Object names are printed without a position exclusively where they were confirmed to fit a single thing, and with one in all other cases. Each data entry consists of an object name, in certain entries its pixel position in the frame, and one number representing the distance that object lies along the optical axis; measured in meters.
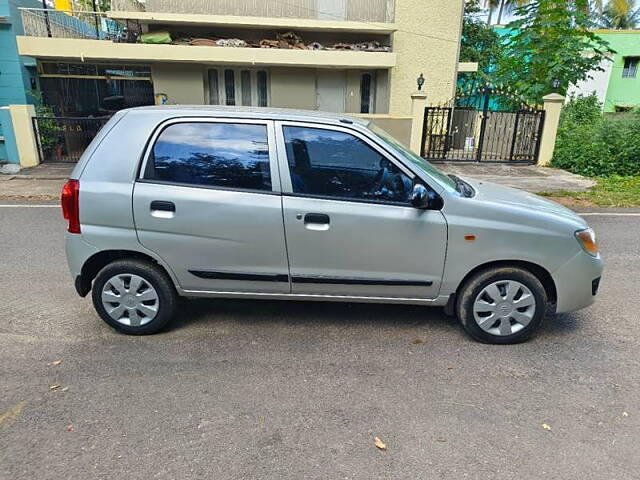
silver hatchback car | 3.42
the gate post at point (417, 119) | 12.91
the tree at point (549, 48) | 13.46
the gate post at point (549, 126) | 12.70
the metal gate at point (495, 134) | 13.05
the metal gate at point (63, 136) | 11.80
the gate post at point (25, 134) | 11.51
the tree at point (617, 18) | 35.92
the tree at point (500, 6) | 33.62
